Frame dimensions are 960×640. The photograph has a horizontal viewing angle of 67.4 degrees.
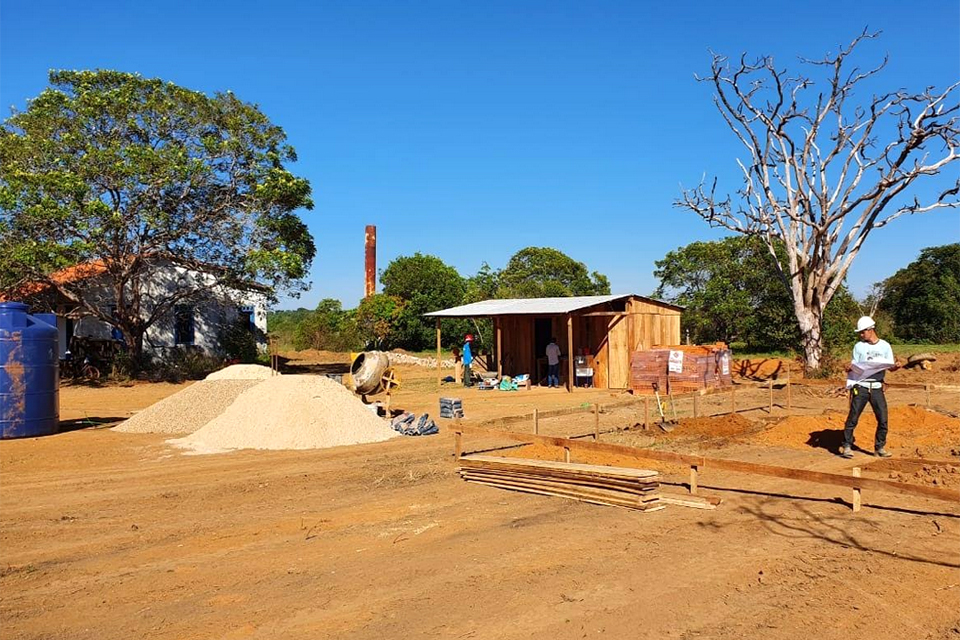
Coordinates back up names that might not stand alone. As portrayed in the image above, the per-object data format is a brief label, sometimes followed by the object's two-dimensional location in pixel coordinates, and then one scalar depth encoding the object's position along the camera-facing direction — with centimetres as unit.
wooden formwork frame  656
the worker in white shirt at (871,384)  972
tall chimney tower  4378
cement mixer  1598
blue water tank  1340
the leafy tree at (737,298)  3481
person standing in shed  2334
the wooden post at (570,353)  2109
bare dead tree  2494
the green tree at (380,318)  3988
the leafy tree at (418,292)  3978
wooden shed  2305
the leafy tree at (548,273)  4491
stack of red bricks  2084
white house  2709
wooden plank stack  780
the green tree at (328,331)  4147
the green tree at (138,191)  2270
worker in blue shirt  2444
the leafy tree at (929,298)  4022
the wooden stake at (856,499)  725
